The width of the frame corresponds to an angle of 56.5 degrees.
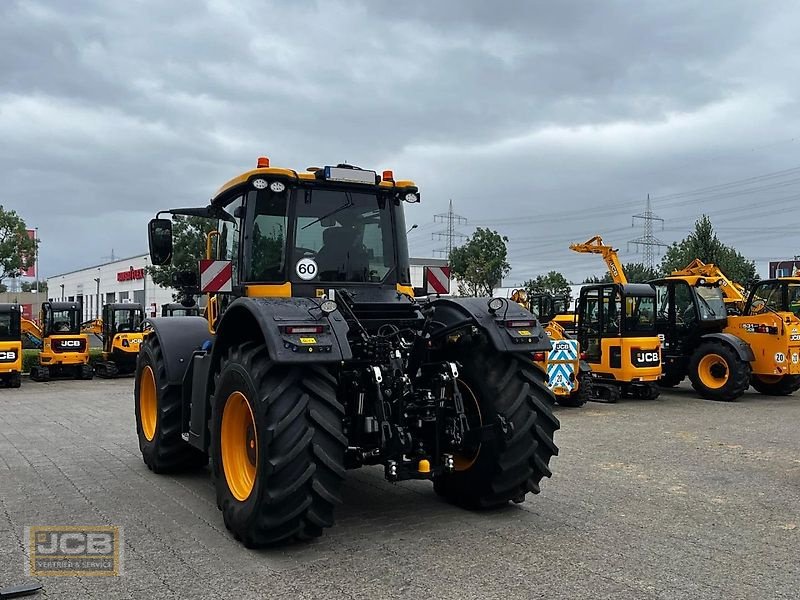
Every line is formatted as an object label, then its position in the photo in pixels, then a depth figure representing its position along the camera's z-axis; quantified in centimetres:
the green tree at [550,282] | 5469
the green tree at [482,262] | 3798
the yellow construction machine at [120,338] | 2298
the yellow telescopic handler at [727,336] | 1459
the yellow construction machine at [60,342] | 2183
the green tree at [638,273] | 5571
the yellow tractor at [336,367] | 482
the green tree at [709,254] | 3378
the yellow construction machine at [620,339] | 1416
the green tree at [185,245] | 2104
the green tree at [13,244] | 3462
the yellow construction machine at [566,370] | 1302
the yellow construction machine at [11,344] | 1916
